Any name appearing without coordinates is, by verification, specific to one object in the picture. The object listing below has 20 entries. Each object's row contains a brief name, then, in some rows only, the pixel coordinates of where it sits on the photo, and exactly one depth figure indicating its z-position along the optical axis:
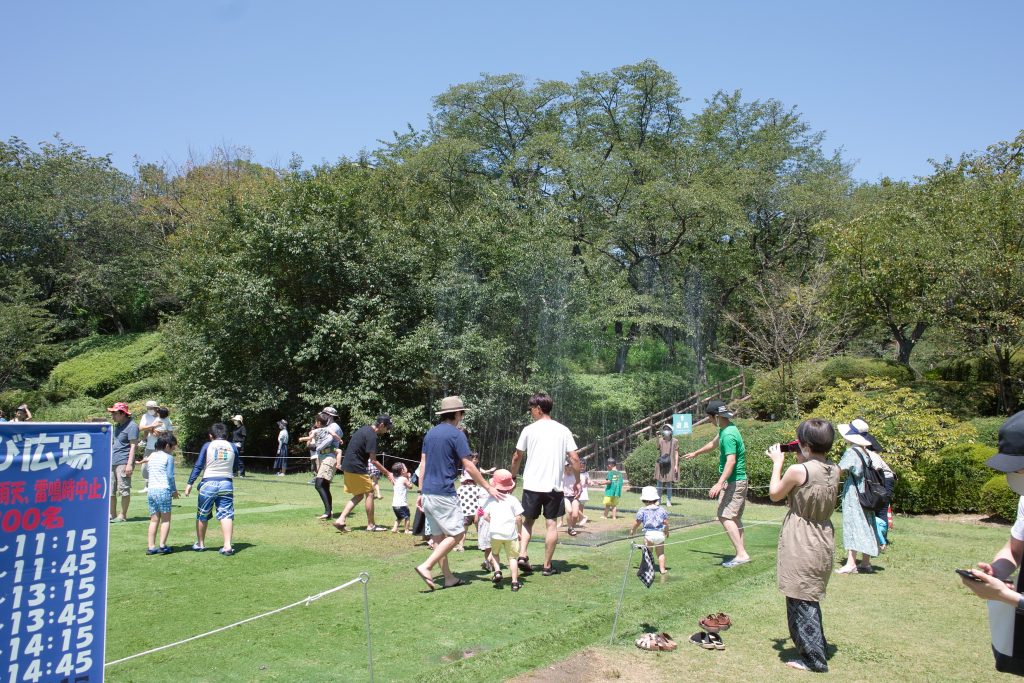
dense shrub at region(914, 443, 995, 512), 14.12
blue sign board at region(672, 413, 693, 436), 15.88
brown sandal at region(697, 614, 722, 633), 5.78
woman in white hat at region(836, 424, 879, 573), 8.15
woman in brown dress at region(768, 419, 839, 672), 5.28
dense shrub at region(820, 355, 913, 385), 23.02
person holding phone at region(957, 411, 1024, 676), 2.97
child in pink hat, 7.27
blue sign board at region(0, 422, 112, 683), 3.49
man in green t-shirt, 8.23
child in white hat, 7.54
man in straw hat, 7.11
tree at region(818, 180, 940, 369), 18.30
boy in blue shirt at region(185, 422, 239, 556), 8.65
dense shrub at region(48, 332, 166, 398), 33.94
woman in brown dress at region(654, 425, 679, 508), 16.19
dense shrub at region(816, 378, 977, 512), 14.04
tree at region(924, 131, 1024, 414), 16.66
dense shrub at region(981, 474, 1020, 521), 13.11
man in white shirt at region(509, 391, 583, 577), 7.52
